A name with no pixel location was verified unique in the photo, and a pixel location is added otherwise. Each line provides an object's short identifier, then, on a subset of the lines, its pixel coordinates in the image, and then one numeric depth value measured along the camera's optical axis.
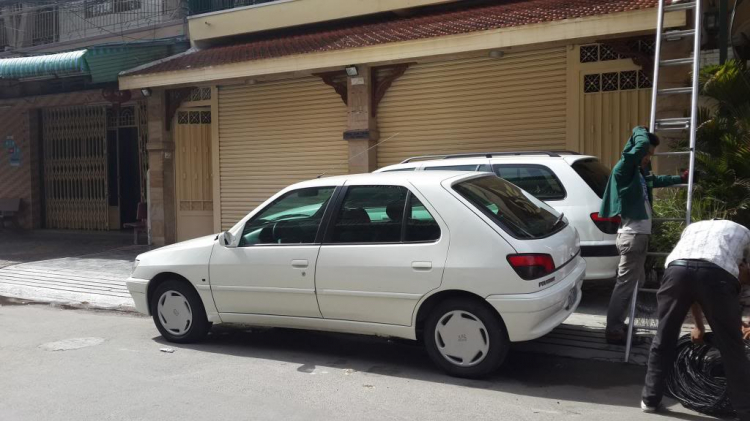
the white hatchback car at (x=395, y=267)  5.25
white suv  7.16
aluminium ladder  5.68
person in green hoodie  5.67
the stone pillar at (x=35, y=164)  17.89
